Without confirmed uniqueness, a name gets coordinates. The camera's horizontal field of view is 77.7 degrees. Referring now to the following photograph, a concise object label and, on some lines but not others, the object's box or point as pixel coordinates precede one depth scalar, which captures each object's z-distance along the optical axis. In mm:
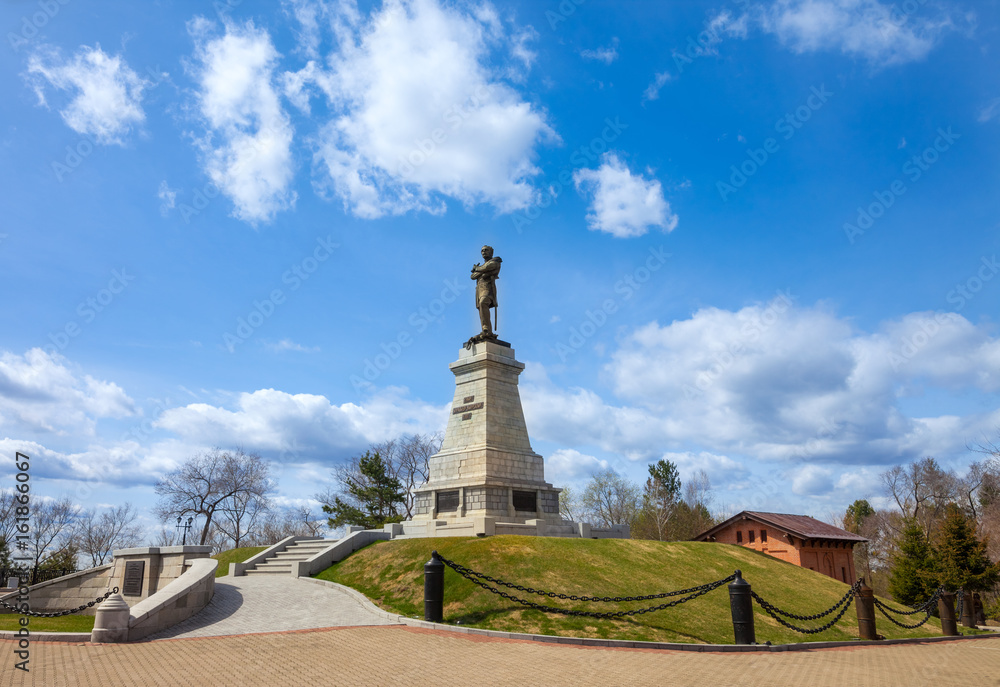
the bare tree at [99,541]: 50812
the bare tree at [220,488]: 41688
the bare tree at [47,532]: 43031
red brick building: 31797
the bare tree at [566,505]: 53062
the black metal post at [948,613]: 16500
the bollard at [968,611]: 21016
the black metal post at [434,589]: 13109
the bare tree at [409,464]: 45531
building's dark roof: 31688
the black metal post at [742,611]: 12023
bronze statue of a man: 24828
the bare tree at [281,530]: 50406
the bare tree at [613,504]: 51531
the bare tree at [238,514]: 44719
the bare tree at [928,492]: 48500
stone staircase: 20031
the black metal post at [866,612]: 14133
